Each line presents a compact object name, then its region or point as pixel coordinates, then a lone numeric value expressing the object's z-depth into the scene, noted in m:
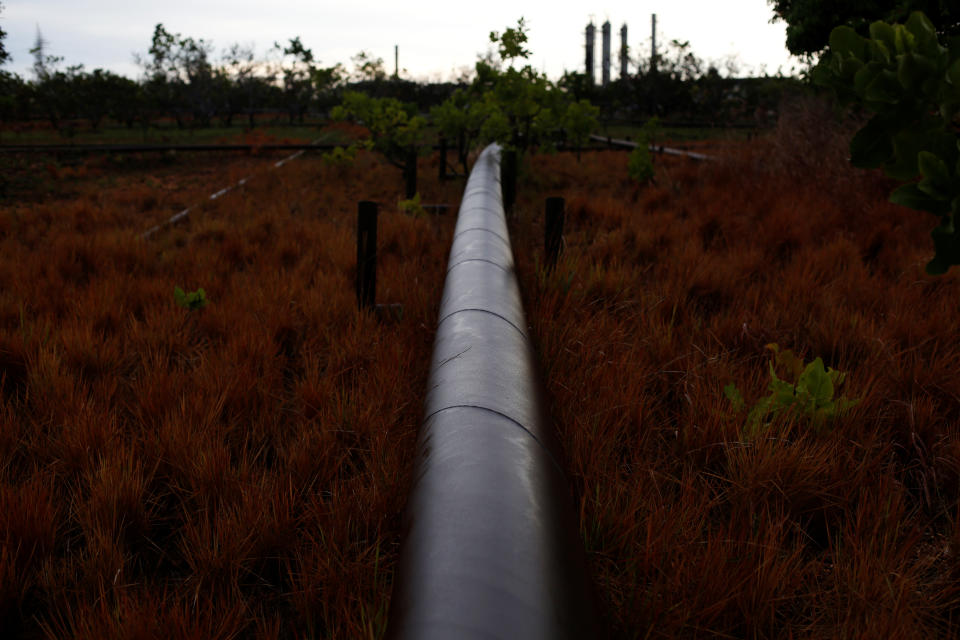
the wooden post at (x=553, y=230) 3.49
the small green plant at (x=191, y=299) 3.00
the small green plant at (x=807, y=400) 1.88
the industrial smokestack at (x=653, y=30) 47.56
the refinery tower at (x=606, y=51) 52.07
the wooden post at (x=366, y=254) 3.05
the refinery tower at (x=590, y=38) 50.09
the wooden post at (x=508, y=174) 6.53
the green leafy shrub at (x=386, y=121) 7.84
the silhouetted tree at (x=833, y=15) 5.99
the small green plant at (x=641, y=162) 7.37
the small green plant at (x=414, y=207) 5.63
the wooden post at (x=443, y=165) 8.87
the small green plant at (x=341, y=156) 8.66
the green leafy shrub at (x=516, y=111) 6.60
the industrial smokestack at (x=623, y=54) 29.73
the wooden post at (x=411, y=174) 7.30
